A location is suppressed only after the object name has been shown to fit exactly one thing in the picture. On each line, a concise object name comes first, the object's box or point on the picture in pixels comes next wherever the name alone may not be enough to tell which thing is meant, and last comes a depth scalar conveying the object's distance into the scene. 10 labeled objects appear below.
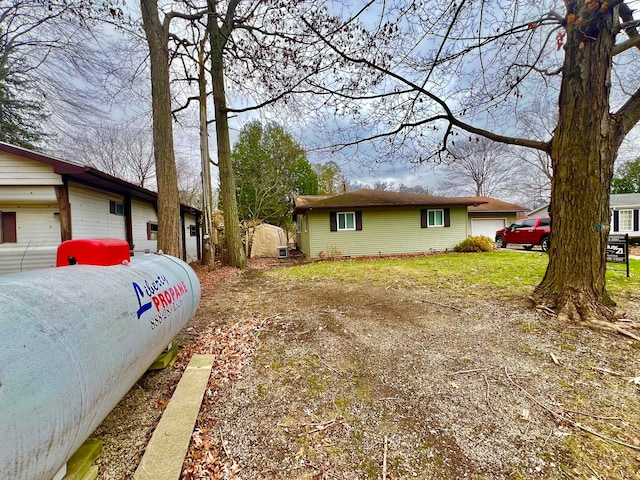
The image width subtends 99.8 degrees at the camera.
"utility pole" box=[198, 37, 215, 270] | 10.80
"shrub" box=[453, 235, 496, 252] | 14.20
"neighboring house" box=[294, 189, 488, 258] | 13.98
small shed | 16.91
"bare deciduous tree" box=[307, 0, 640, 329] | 4.07
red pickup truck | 14.14
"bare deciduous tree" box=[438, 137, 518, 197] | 29.89
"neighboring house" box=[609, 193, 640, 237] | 18.25
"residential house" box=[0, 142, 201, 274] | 6.27
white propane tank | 1.10
